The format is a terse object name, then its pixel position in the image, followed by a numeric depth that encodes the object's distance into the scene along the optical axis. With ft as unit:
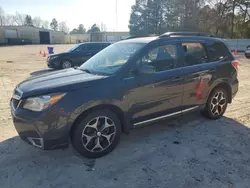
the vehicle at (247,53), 58.96
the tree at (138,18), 159.63
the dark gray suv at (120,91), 9.14
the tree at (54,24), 334.85
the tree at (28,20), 296.71
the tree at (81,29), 343.83
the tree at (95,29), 259.39
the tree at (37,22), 319.43
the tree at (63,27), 345.51
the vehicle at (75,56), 38.04
